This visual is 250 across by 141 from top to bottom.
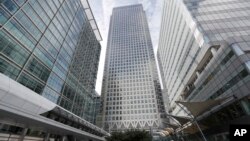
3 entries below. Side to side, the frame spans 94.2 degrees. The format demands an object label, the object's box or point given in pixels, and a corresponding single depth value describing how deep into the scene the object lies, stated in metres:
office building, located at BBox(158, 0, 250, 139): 18.18
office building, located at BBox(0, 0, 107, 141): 15.84
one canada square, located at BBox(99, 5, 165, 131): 72.23
